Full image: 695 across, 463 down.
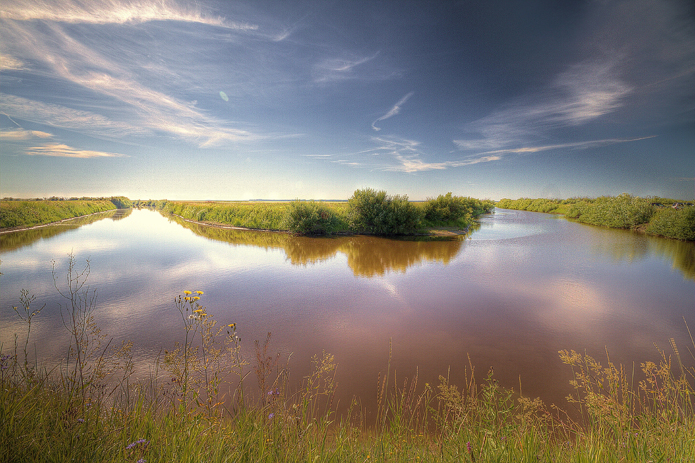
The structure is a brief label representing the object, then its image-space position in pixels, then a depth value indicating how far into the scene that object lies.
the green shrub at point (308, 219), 25.30
